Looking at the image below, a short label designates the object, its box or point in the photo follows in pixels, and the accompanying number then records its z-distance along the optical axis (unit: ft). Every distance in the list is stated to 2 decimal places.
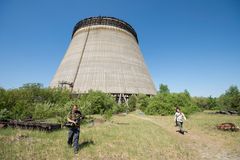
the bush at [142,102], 98.84
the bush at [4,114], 43.55
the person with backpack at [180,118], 41.33
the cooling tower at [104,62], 112.88
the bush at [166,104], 84.28
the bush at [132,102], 103.13
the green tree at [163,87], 190.80
